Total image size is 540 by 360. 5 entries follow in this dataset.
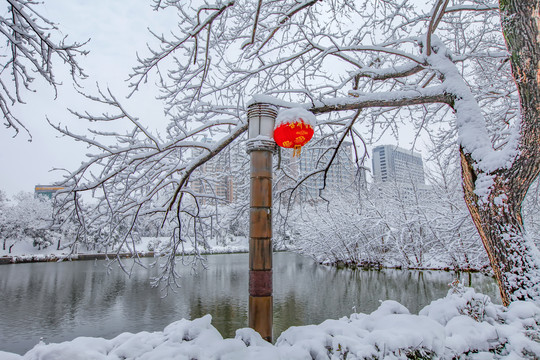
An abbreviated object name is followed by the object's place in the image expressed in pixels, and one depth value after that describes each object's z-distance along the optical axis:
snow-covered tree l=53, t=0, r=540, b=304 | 3.09
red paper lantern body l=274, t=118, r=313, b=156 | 2.64
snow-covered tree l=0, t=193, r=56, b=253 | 30.97
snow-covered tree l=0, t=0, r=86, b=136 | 2.42
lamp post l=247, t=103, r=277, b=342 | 2.59
